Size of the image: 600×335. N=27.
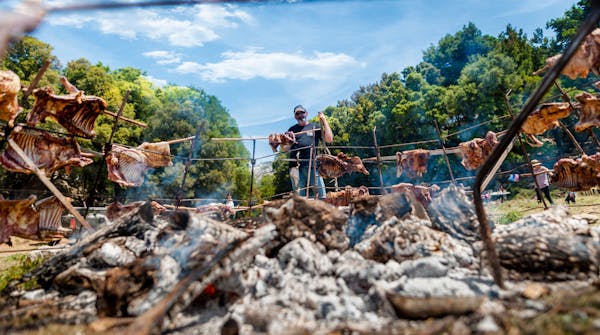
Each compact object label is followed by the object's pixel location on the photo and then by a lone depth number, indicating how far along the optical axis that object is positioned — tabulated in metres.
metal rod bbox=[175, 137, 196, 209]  7.38
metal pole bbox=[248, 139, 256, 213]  7.84
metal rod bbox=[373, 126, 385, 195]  9.13
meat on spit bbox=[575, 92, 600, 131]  5.89
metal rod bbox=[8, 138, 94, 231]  4.67
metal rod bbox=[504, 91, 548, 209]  6.43
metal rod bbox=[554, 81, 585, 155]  6.07
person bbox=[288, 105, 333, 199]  8.45
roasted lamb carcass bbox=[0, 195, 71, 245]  4.79
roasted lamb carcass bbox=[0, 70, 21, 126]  4.28
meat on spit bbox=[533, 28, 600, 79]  5.28
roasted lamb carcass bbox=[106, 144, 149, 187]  6.56
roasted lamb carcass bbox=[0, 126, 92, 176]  4.77
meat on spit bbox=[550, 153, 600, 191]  6.42
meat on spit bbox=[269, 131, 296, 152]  8.31
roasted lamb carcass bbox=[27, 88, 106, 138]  4.90
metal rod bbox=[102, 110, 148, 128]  5.69
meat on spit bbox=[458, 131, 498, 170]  8.32
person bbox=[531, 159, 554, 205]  11.98
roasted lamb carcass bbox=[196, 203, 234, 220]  10.08
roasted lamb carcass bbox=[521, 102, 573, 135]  6.25
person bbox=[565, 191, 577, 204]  13.12
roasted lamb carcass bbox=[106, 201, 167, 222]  7.48
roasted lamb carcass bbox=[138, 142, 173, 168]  7.17
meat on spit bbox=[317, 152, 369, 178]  9.68
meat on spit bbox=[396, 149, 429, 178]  10.16
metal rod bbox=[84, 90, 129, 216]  5.83
